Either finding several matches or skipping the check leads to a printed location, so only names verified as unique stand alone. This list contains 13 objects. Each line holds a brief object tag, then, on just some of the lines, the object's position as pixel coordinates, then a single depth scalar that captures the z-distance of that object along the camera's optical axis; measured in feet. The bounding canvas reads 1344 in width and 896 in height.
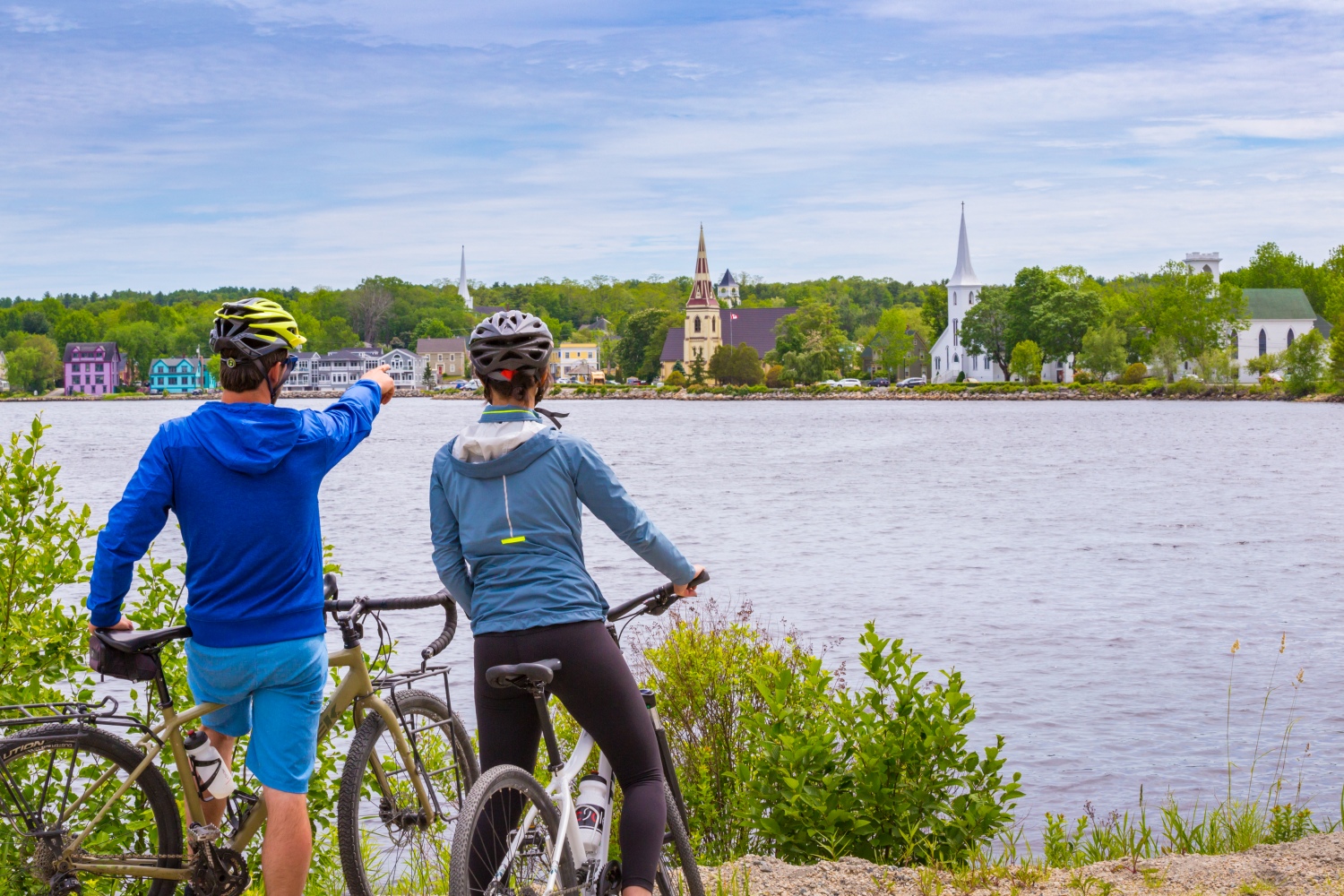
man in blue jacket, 12.62
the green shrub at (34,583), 16.48
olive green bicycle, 12.92
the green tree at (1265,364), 411.13
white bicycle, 11.41
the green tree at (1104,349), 408.05
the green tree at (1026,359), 412.77
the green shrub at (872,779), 19.66
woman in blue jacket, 12.25
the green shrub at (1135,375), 417.69
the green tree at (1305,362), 364.58
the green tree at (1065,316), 403.95
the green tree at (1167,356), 409.49
